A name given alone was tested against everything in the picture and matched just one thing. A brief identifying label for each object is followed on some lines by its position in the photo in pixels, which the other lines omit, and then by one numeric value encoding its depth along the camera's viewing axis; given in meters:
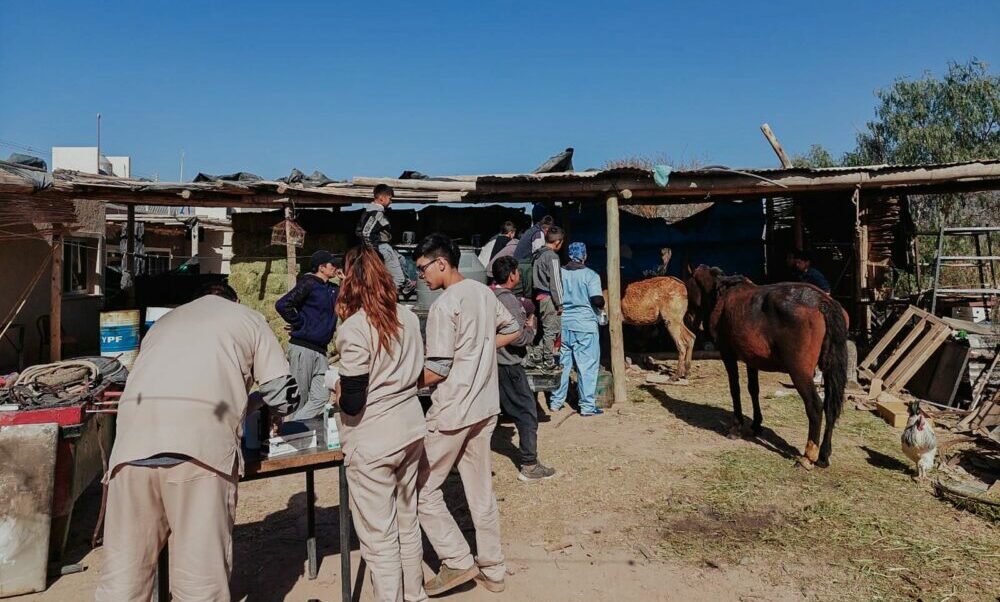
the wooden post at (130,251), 11.15
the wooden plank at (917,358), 8.28
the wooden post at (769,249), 12.08
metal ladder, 8.55
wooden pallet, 8.34
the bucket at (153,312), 6.48
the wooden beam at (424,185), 9.16
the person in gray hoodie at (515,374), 5.40
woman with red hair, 3.06
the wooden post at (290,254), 9.89
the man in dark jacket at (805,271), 8.12
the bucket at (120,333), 8.86
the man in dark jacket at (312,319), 5.43
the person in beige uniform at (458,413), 3.58
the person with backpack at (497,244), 9.70
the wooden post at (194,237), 16.77
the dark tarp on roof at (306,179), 9.39
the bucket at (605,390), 8.34
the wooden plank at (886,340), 8.89
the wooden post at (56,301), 7.23
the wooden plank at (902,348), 8.60
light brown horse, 10.51
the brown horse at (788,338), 5.81
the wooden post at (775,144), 10.43
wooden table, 3.10
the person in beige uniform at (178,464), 2.64
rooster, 5.32
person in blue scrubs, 7.59
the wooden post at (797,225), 11.21
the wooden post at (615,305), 8.48
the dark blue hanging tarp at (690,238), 12.27
